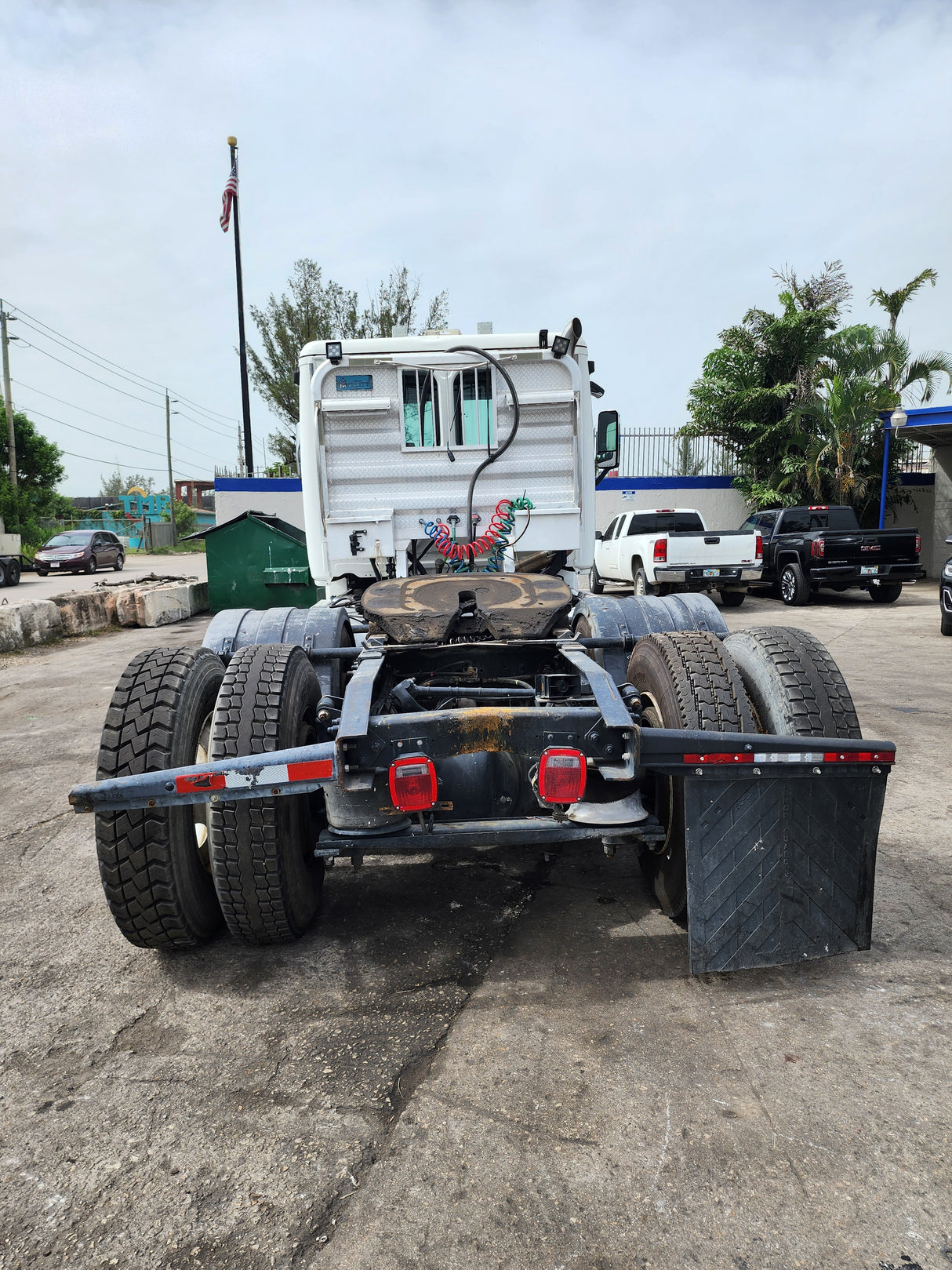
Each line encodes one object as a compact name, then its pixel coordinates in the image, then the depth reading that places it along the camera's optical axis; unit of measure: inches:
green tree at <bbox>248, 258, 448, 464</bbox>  1055.6
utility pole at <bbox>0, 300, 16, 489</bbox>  1443.9
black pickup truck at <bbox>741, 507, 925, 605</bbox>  577.0
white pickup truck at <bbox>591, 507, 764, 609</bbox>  550.6
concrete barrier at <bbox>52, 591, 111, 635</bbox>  531.5
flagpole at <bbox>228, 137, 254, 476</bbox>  698.8
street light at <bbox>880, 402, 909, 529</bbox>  676.7
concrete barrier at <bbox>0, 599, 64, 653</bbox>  471.8
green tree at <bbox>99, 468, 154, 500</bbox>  3964.1
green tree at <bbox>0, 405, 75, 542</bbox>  1475.1
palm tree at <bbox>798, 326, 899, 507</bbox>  765.9
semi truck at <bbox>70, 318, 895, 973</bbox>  108.9
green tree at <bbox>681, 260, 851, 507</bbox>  827.4
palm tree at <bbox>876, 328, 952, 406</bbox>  800.3
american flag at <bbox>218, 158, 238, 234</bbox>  689.0
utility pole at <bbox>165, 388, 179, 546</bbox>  2407.2
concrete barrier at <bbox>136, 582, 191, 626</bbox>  567.2
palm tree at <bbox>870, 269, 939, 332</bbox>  855.1
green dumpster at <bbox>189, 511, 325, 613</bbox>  526.9
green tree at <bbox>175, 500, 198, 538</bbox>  2476.6
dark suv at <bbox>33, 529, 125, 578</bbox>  1065.5
